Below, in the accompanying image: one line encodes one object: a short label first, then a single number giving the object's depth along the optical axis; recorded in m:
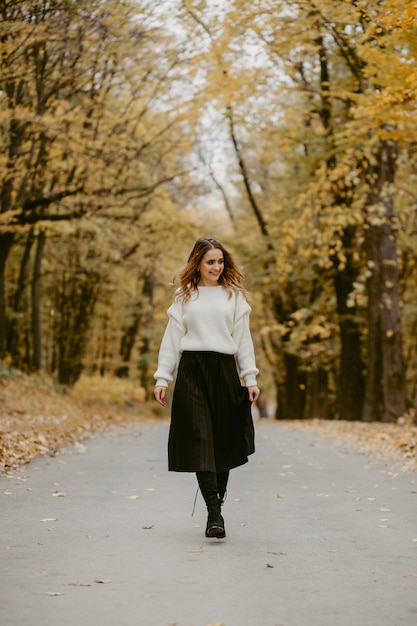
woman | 6.53
